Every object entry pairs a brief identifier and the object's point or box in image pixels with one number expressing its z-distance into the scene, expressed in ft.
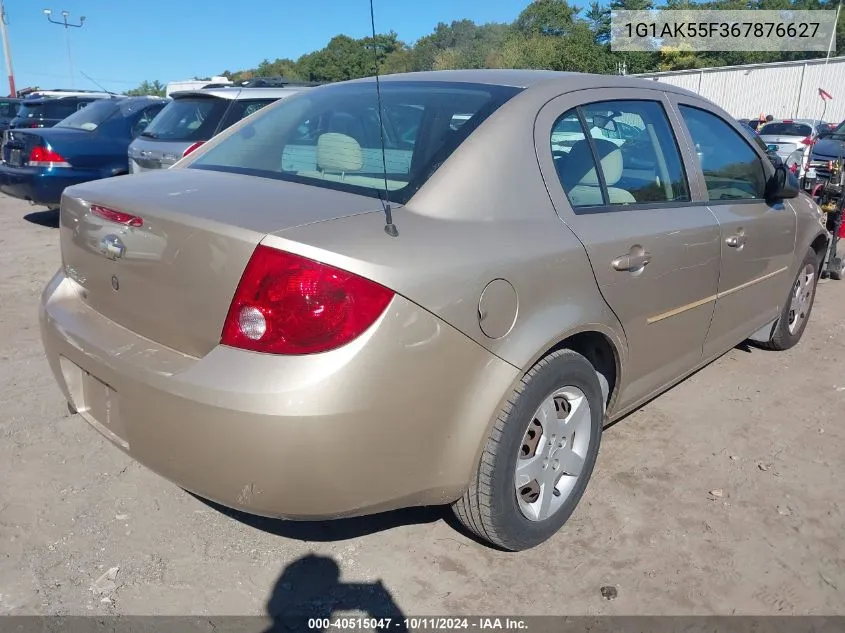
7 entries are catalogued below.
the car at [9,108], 53.72
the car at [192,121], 22.04
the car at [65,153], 25.99
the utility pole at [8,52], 106.63
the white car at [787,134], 55.57
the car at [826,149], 34.46
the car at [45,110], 38.60
